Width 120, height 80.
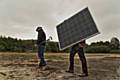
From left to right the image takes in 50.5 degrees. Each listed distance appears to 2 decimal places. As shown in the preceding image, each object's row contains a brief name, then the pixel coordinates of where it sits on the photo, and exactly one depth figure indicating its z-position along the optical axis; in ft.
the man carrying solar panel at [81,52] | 16.54
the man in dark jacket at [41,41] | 19.27
